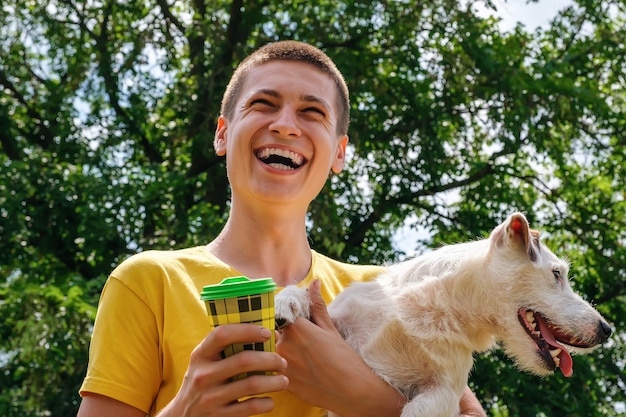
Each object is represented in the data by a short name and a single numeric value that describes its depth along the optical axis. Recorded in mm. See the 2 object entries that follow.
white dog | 2688
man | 2139
